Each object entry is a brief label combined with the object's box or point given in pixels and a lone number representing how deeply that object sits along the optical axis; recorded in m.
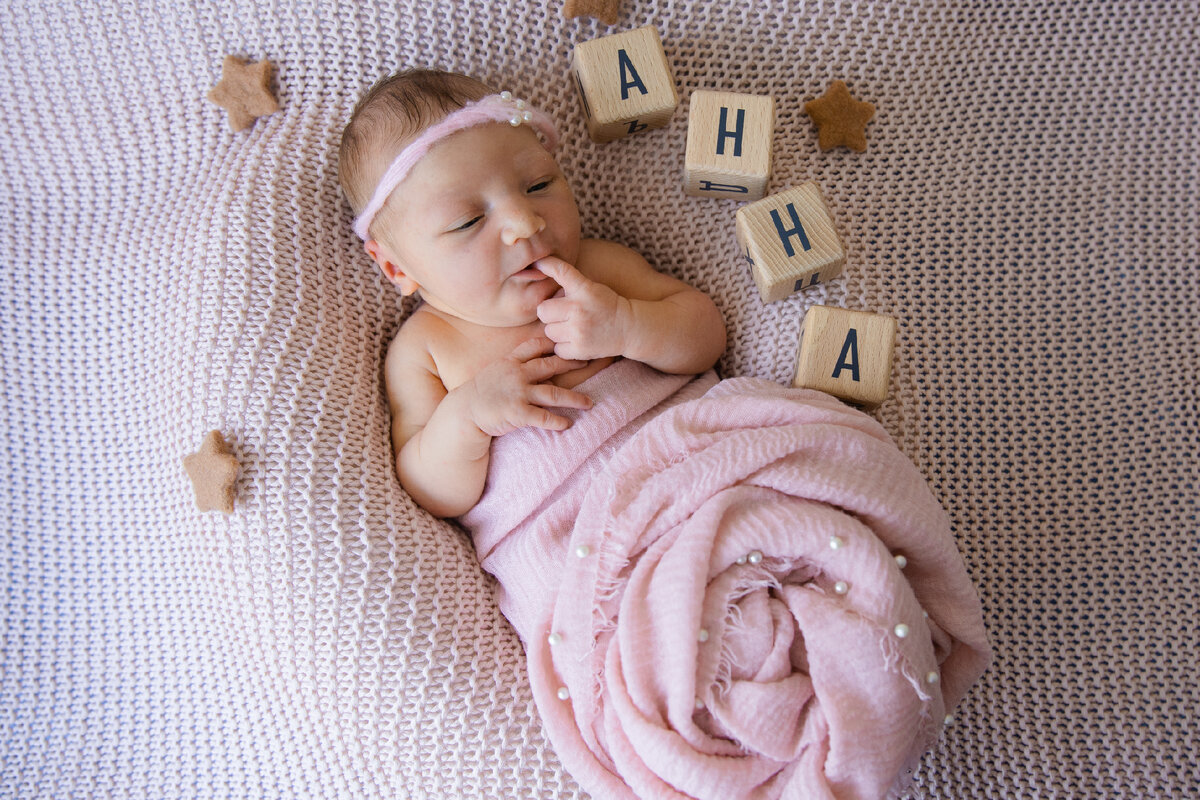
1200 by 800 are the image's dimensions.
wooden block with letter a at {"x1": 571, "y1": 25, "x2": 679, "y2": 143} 0.62
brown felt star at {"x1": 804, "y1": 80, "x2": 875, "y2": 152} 0.63
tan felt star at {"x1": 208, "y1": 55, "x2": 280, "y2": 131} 0.64
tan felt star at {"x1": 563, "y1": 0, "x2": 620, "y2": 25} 0.64
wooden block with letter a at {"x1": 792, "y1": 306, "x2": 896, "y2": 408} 0.59
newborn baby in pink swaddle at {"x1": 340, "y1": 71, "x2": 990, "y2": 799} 0.52
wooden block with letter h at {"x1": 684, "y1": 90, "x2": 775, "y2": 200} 0.60
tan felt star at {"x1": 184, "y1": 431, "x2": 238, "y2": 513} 0.58
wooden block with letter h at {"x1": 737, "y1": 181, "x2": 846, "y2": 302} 0.59
